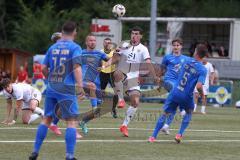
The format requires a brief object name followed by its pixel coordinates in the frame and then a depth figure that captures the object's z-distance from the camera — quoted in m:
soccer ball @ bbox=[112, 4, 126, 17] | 26.64
